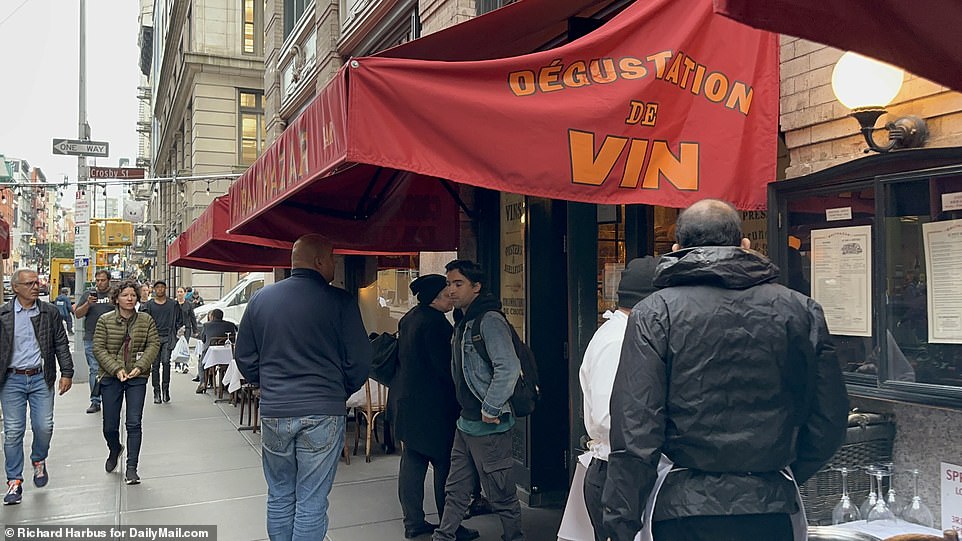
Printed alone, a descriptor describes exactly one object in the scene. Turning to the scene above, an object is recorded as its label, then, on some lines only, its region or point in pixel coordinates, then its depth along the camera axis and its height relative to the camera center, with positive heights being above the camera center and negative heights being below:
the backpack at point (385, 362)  5.81 -0.68
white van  19.94 -0.62
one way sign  16.05 +2.91
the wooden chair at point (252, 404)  9.48 -1.70
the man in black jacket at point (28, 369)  6.40 -0.82
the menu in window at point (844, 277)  3.45 -0.02
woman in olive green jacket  7.06 -0.82
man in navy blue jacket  4.20 -0.67
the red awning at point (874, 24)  1.95 +0.68
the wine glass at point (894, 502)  3.23 -1.03
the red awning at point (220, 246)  8.14 +0.44
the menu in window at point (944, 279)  3.10 -0.02
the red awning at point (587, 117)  3.19 +0.75
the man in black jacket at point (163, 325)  11.85 -0.77
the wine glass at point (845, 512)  3.21 -1.05
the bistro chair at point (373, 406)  7.90 -1.42
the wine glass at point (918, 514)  3.10 -1.03
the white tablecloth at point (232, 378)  10.08 -1.42
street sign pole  16.14 +2.47
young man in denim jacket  4.64 -0.97
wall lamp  3.25 +0.81
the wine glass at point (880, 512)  3.13 -1.02
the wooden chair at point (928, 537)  2.75 -1.00
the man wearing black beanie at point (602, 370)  3.24 -0.43
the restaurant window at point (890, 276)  3.13 -0.01
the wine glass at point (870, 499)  3.19 -0.98
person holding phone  11.20 -0.54
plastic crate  3.34 -0.86
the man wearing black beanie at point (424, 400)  5.34 -0.91
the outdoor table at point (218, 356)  12.02 -1.28
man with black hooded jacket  2.47 -0.44
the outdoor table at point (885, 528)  2.99 -1.06
